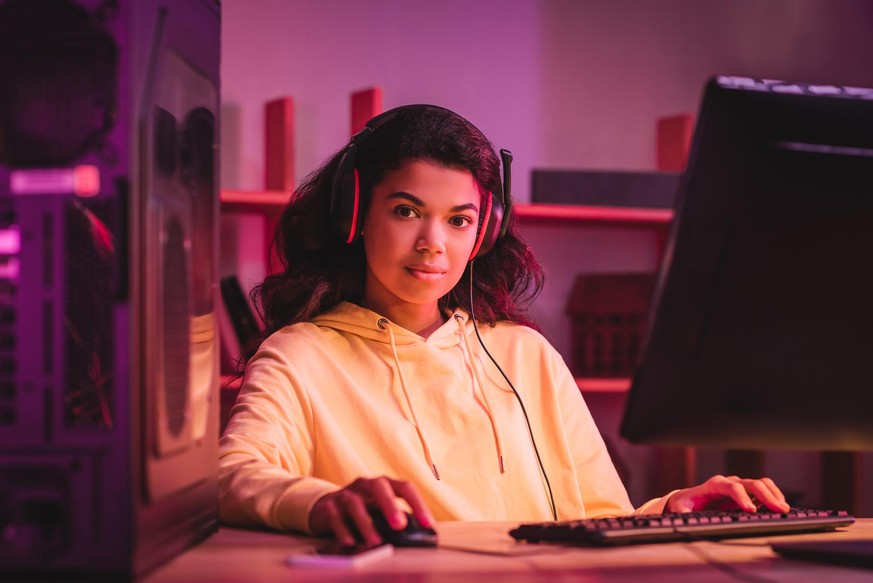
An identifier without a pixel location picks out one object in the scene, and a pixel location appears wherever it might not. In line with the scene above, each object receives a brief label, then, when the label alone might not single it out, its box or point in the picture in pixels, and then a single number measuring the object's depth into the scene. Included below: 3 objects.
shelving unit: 2.36
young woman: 1.43
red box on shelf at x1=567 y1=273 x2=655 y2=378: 2.62
